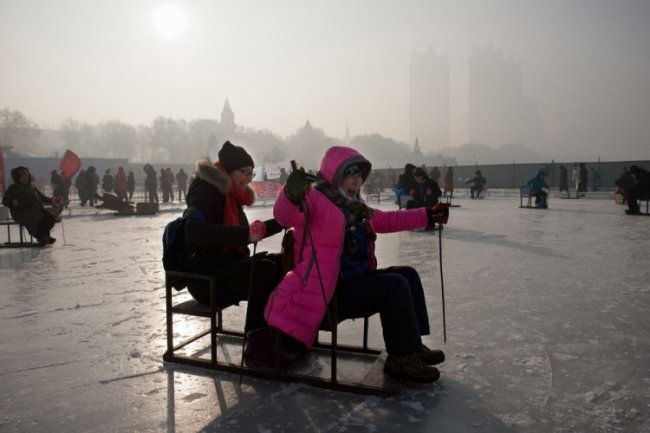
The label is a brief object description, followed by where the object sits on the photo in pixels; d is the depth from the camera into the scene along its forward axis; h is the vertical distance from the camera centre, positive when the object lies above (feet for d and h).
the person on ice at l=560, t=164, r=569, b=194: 88.33 +1.07
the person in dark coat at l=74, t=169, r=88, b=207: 73.87 +0.27
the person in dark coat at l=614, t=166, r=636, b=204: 60.01 -0.06
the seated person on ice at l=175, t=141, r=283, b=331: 10.05 -0.97
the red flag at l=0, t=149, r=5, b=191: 68.75 +2.80
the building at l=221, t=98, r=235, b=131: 473.67 +73.71
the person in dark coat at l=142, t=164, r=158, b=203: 73.61 +1.02
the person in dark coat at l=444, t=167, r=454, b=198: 74.38 +0.64
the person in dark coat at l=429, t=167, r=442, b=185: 91.25 +2.14
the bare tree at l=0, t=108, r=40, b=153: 242.37 +31.47
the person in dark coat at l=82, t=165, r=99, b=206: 71.86 +0.84
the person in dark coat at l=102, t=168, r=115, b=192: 78.34 +1.20
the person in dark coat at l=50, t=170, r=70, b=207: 65.36 +0.84
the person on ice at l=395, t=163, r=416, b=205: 41.24 +0.33
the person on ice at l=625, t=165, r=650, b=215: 45.96 -0.75
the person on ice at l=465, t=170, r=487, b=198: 85.61 +0.12
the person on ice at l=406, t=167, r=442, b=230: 38.81 -0.54
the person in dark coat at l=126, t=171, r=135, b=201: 82.16 +1.02
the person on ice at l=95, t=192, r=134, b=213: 57.36 -1.63
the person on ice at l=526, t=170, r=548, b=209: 56.95 -0.86
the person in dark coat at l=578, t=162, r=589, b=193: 83.18 +0.87
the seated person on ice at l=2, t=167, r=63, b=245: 29.07 -0.90
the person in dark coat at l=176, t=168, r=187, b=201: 85.61 +1.56
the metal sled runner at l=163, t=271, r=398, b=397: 9.13 -3.71
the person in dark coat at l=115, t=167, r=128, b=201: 76.79 +0.98
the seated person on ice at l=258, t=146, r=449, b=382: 9.12 -1.73
